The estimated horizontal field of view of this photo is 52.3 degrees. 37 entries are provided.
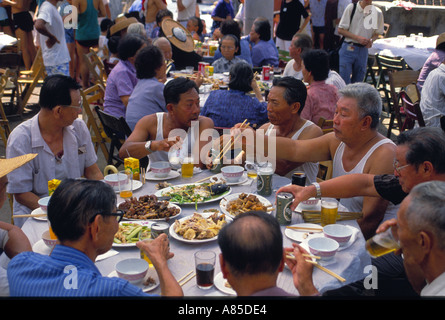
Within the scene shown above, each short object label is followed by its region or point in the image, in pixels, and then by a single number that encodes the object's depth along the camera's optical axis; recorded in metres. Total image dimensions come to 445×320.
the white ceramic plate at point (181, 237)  2.49
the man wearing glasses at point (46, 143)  3.27
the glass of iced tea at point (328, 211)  2.70
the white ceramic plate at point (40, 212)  2.77
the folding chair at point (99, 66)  6.56
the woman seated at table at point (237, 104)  4.77
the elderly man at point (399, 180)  2.64
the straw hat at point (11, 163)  2.62
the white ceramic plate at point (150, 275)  2.12
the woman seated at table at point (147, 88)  4.92
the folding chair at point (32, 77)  7.68
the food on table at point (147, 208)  2.79
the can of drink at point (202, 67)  6.79
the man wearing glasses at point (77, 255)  1.83
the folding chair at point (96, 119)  5.34
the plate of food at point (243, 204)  2.85
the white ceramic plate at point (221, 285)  2.10
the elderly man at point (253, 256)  1.70
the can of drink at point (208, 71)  6.74
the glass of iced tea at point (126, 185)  3.10
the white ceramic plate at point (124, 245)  2.46
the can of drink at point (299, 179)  3.15
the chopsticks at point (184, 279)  2.17
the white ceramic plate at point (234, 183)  3.35
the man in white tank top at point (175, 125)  3.90
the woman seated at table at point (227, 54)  6.94
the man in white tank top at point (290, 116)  3.79
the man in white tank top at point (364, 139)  3.15
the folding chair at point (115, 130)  4.70
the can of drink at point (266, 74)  6.66
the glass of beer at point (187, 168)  3.50
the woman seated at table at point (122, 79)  5.59
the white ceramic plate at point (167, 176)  3.45
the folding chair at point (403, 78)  6.65
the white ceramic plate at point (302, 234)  2.59
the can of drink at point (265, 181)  3.11
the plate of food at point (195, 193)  3.04
